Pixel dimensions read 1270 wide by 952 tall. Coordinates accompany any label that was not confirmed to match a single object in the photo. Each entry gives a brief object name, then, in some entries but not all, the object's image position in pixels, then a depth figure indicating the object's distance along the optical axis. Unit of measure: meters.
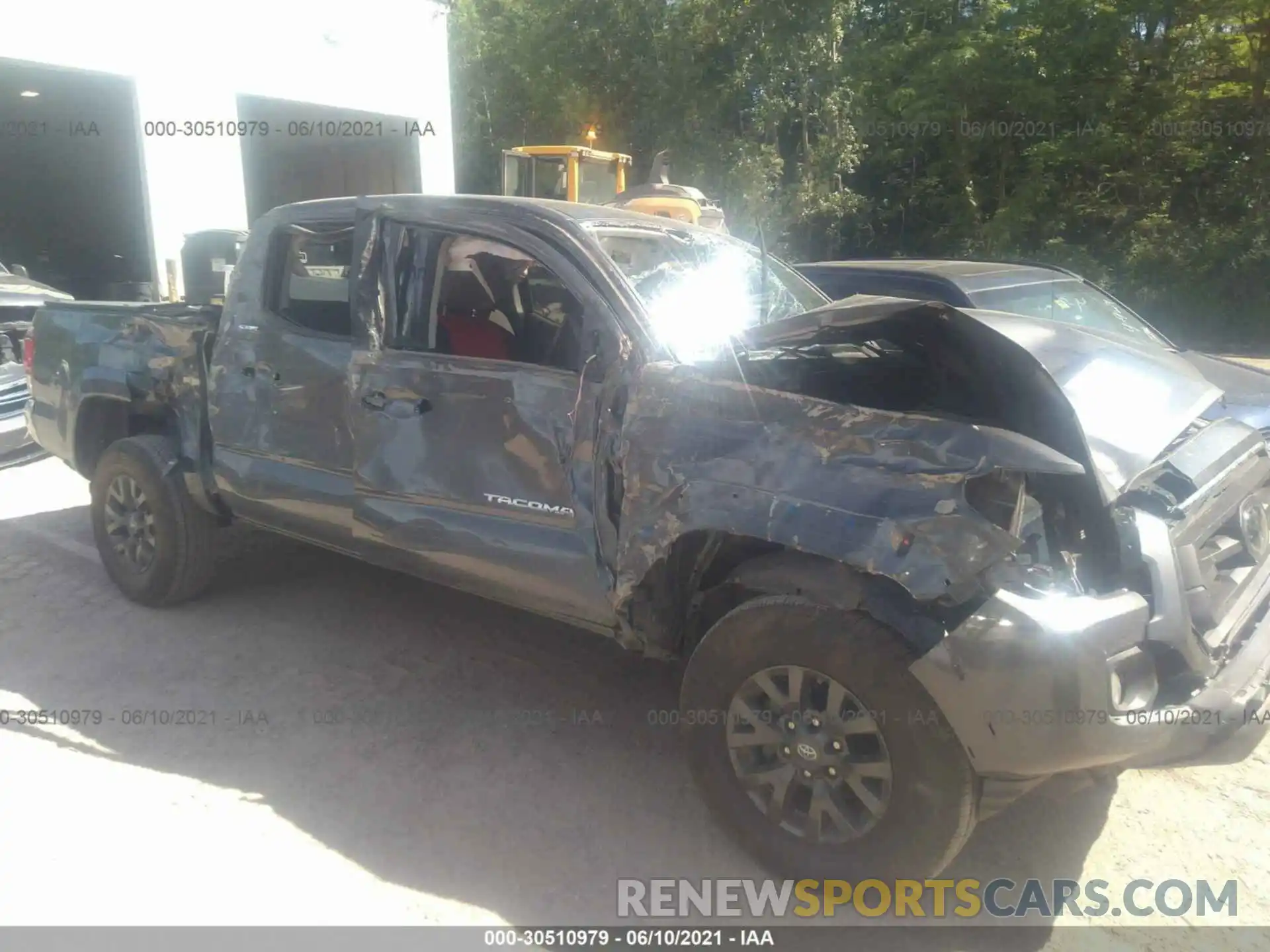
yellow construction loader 13.73
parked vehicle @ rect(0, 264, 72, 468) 7.29
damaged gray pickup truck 2.55
